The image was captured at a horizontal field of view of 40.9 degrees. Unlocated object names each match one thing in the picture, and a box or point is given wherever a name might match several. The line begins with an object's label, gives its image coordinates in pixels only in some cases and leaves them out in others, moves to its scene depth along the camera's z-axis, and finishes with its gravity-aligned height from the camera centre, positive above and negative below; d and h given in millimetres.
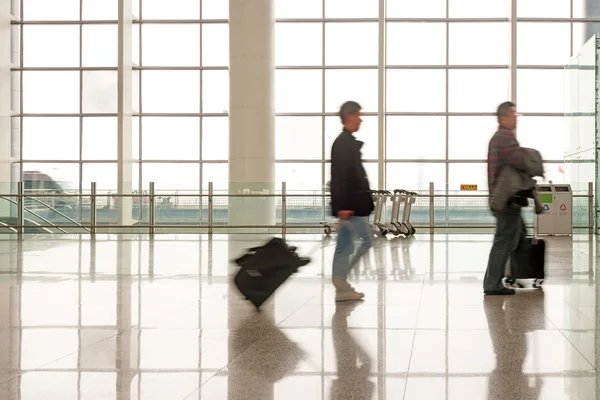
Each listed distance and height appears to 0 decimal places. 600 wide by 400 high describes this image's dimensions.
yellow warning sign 21188 +348
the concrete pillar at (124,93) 24047 +3181
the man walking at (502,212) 7184 -105
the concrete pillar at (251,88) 22984 +3214
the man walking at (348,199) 6793 +6
